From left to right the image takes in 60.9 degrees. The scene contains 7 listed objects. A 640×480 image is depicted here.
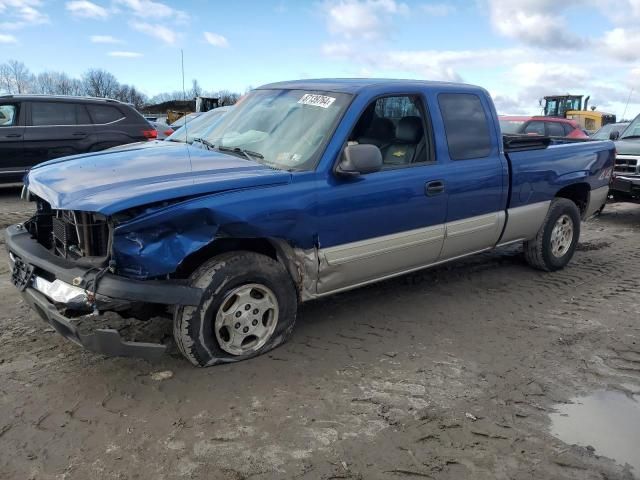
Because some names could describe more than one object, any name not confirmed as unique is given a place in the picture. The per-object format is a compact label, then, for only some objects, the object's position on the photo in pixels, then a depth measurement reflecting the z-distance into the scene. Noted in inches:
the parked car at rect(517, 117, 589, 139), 525.3
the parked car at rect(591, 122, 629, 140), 491.5
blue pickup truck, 125.1
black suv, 372.2
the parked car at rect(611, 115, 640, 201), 343.3
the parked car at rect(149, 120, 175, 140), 509.6
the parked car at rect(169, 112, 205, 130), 512.2
